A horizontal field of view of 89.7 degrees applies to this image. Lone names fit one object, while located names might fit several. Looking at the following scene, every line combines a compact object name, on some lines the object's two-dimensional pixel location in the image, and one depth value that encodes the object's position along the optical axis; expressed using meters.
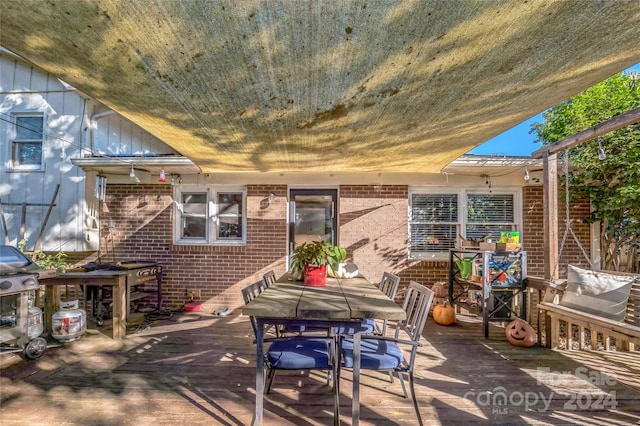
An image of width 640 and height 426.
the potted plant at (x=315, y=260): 3.17
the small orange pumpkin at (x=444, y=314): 4.85
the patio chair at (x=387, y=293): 3.08
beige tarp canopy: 1.47
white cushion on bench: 3.25
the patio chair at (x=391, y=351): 2.37
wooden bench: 3.02
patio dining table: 2.15
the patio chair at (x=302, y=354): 2.36
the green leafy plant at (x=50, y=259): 5.31
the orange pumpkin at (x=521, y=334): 3.96
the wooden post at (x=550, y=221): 3.95
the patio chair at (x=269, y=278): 3.49
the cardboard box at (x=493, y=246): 4.43
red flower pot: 3.16
